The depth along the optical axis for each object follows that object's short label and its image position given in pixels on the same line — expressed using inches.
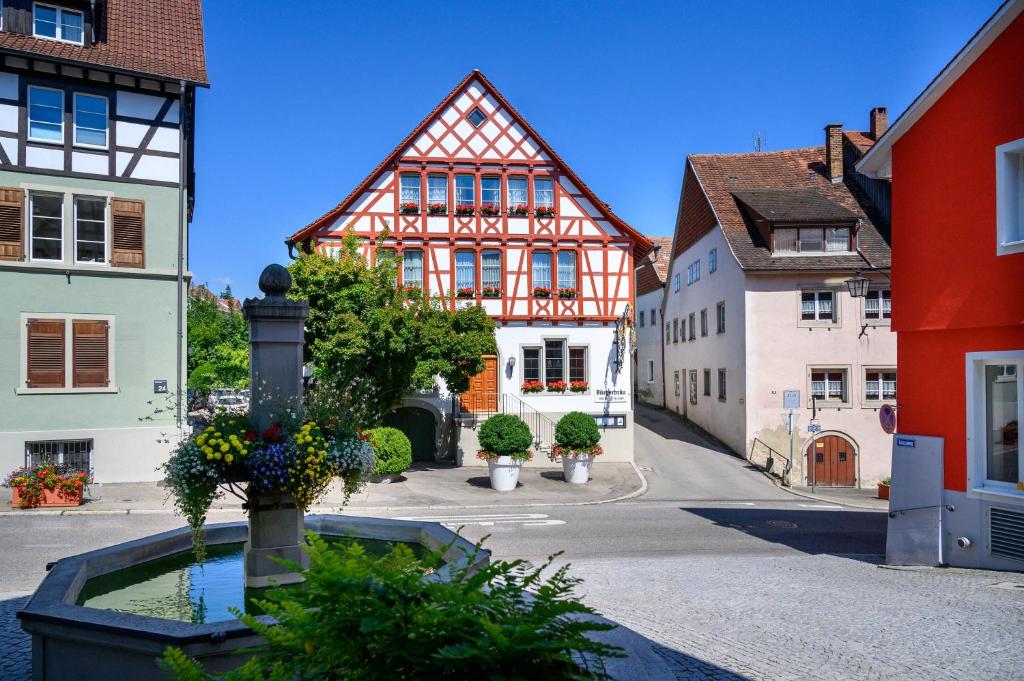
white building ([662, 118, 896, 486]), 1103.0
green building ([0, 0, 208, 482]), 767.7
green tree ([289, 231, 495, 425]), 824.3
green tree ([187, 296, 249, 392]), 1456.0
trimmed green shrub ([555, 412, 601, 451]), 871.7
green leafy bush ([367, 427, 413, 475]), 819.4
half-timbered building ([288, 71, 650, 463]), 1040.8
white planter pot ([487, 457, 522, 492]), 822.5
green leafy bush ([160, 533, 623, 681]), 107.4
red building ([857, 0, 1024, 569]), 426.0
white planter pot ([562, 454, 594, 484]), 882.8
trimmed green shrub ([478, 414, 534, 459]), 816.9
